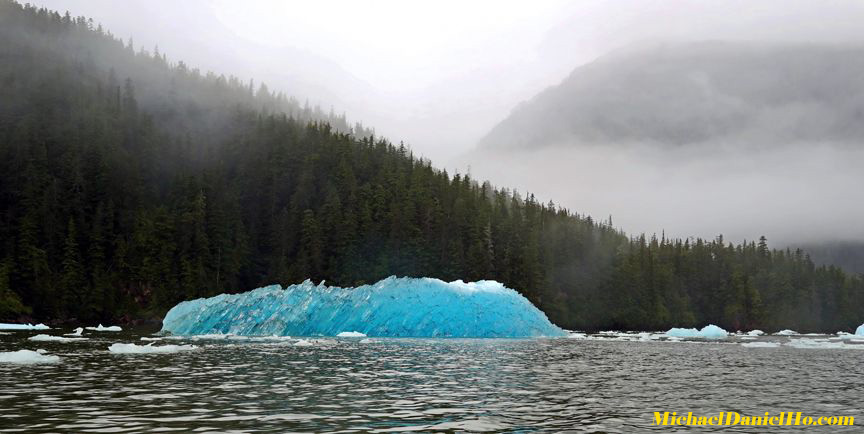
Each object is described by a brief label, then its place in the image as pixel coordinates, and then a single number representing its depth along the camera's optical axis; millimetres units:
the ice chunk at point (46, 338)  53750
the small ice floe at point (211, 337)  63425
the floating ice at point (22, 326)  81125
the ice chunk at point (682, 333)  98375
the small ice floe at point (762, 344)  64938
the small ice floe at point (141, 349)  39969
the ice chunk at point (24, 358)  32594
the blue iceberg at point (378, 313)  75688
